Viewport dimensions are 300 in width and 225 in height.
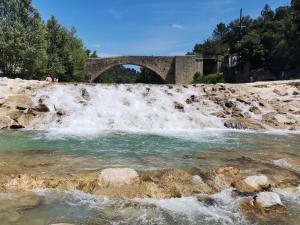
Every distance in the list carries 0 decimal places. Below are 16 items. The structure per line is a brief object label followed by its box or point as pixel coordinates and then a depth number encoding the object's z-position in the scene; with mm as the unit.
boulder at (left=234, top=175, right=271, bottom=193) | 4489
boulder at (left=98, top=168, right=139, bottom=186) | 4491
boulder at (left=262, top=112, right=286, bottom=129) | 10881
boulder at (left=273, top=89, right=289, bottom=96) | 13838
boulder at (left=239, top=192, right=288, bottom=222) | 3802
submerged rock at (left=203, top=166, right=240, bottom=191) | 4647
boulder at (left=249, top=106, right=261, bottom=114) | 11752
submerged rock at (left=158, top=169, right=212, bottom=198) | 4391
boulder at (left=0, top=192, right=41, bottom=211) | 3913
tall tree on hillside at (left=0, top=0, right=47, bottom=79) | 17183
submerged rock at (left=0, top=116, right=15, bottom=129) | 9739
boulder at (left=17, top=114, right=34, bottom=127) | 9914
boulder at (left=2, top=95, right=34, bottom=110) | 10582
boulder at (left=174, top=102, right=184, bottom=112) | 11781
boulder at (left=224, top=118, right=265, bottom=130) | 10527
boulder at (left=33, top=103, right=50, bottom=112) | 10633
